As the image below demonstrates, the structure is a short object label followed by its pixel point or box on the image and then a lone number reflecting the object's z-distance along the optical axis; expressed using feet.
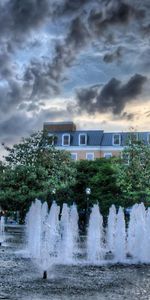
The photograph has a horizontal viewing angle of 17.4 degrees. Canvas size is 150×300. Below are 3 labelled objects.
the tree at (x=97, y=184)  148.66
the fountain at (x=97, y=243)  58.95
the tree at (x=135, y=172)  132.16
